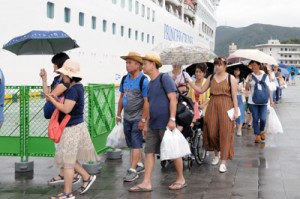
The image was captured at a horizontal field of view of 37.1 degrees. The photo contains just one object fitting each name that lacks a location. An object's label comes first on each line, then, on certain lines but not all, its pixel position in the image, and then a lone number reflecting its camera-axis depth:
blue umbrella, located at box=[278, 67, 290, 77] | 30.07
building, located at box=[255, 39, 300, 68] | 178.62
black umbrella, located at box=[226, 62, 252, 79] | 10.51
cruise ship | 18.19
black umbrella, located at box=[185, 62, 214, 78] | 9.23
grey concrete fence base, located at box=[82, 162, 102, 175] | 6.31
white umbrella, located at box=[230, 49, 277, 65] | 8.51
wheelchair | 6.74
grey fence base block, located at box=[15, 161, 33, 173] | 6.39
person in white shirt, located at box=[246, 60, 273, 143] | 9.06
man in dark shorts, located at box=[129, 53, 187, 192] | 5.24
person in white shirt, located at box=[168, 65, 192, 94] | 6.91
